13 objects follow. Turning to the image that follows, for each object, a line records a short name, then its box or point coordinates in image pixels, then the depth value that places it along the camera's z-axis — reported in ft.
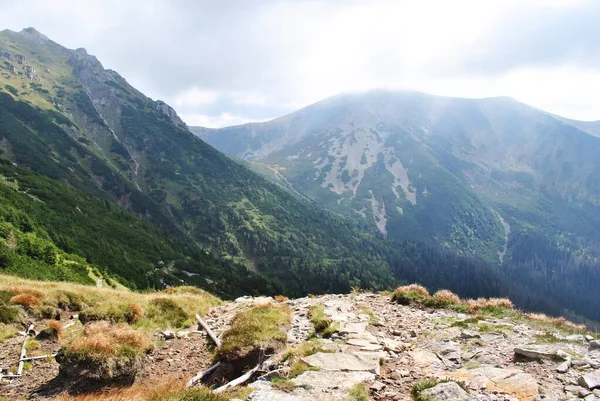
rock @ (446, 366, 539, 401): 30.94
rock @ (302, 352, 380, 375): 37.15
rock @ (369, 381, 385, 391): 32.40
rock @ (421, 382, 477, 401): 29.32
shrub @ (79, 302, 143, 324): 59.93
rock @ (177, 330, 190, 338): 56.49
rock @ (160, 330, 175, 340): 54.81
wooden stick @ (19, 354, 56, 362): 42.69
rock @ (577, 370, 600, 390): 30.55
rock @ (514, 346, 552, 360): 37.93
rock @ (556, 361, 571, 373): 34.60
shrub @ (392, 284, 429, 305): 74.79
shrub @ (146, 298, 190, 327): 61.93
